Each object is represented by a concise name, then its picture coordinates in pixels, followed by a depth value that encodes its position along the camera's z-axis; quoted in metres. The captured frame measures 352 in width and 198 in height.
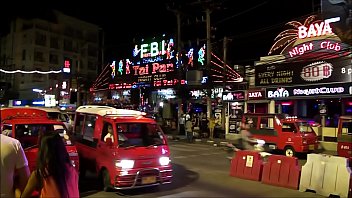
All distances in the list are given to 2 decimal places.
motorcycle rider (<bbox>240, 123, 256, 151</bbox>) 15.03
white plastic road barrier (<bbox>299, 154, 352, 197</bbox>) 9.54
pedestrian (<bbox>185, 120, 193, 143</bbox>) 26.21
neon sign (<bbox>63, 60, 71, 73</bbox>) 32.52
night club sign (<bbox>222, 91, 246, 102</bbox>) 26.98
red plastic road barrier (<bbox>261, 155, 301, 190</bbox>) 10.67
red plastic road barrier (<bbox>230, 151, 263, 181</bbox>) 11.71
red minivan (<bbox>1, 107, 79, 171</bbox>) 8.75
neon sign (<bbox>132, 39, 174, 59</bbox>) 35.03
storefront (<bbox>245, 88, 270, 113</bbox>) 25.30
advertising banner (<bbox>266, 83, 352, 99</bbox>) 20.61
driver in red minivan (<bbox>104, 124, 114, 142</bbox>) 9.84
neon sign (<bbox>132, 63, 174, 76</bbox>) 34.50
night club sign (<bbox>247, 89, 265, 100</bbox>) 25.25
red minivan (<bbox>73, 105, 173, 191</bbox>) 9.30
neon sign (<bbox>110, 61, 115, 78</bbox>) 41.00
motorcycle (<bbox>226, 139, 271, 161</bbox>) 14.34
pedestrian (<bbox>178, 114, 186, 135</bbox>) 31.19
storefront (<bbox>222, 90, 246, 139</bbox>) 26.72
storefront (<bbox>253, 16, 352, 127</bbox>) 21.24
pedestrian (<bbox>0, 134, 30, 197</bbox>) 3.53
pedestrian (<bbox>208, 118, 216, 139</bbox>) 27.44
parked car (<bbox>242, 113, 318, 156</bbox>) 17.73
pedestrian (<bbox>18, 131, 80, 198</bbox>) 3.60
